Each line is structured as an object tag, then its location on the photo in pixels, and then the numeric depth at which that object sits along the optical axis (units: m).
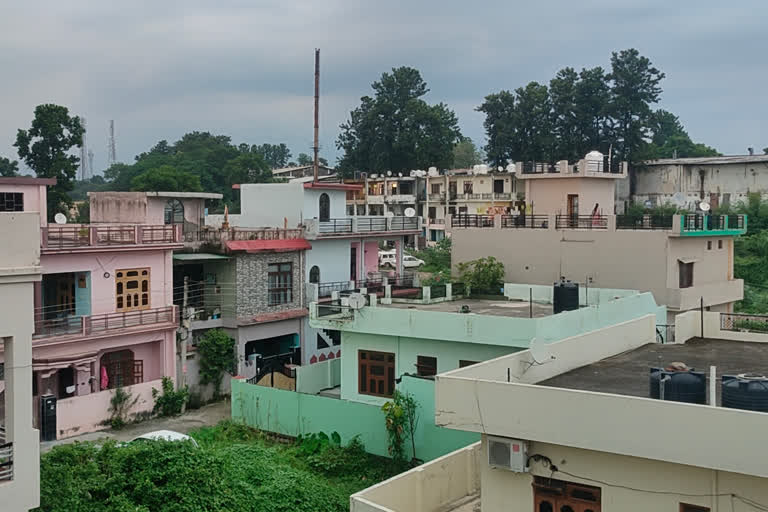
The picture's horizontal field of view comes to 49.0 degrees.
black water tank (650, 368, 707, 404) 12.51
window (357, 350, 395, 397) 23.55
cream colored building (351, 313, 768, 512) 11.00
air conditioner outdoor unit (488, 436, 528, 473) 12.52
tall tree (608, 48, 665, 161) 62.31
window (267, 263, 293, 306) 32.50
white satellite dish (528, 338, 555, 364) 14.46
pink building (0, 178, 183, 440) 25.02
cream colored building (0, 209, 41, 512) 12.55
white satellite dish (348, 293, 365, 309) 23.38
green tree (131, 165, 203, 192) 58.41
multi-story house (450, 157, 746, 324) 30.88
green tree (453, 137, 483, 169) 102.31
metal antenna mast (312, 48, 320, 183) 46.66
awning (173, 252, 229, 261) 29.93
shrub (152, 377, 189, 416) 27.14
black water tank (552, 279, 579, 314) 23.47
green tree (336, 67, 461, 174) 69.69
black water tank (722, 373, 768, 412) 11.75
